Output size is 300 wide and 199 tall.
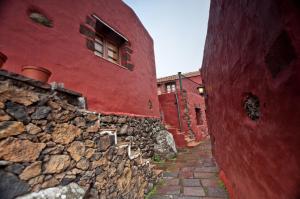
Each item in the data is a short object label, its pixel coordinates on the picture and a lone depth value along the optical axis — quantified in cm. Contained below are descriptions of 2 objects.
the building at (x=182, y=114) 792
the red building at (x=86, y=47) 253
